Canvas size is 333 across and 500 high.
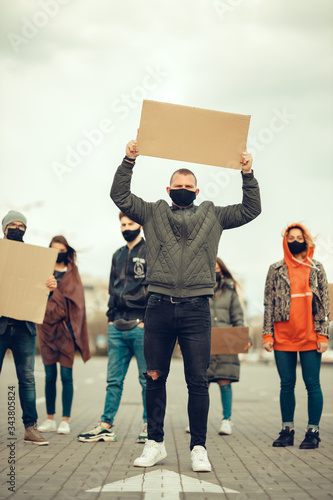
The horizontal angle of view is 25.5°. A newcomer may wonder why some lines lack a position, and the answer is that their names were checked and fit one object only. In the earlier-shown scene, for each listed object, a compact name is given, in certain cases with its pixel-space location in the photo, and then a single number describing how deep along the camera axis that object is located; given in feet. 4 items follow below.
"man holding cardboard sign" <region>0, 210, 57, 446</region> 22.41
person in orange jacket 23.65
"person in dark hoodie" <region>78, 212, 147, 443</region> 24.36
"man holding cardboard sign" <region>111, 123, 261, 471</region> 18.54
